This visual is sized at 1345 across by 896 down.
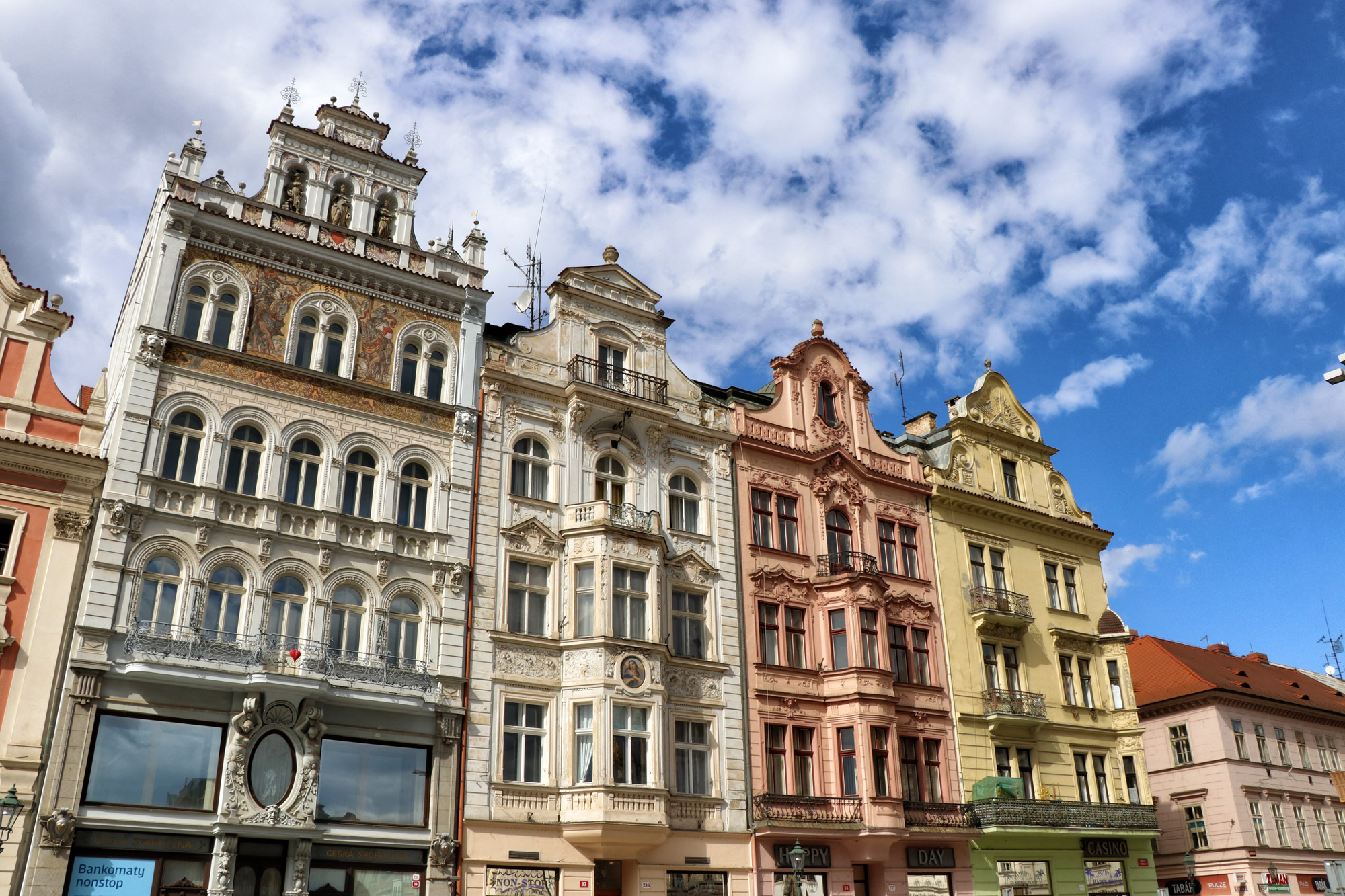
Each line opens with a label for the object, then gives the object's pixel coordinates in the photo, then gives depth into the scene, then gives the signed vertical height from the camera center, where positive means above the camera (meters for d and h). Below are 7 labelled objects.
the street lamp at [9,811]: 21.12 +2.29
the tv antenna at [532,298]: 38.38 +20.34
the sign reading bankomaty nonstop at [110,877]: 23.03 +1.16
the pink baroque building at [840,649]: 33.19 +8.42
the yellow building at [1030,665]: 37.59 +9.04
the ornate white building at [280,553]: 24.50 +8.74
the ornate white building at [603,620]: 28.83 +8.20
